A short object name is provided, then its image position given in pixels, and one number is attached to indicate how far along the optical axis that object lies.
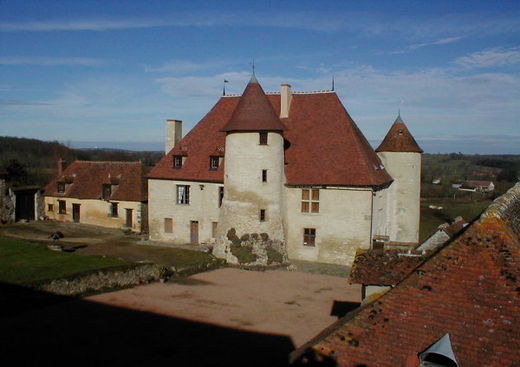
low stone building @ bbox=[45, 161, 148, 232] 34.44
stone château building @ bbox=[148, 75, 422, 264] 24.72
